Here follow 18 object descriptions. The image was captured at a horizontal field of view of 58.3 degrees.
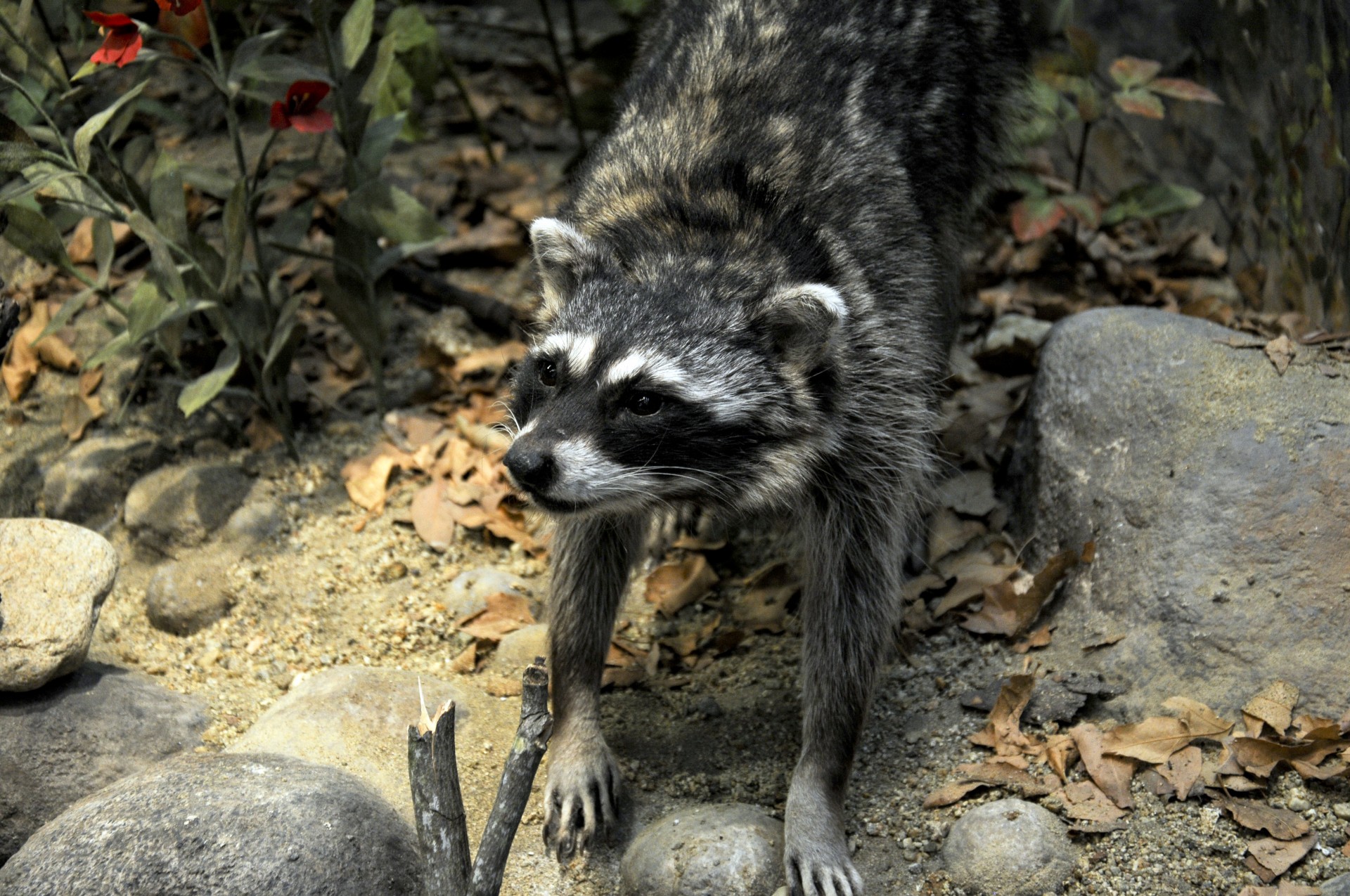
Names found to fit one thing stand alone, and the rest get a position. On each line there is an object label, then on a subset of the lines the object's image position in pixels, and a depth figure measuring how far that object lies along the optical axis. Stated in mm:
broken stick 2588
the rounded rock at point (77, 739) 3424
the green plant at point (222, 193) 4043
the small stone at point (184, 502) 4695
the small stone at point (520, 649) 4348
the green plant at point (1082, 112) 5191
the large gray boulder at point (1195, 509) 3598
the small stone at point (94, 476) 4766
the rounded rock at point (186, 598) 4414
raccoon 3365
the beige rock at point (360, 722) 3639
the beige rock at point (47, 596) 3469
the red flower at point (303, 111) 4242
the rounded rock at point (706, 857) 3281
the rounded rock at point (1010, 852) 3271
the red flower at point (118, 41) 3709
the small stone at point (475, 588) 4582
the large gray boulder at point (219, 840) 2846
